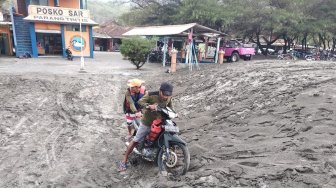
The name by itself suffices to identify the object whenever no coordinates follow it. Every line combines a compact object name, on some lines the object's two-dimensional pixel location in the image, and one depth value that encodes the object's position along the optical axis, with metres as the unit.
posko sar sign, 23.20
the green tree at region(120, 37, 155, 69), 18.14
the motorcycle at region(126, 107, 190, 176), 4.41
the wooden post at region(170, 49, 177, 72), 17.10
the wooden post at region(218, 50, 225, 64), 20.68
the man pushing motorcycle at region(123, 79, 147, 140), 5.22
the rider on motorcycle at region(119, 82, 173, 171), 4.43
